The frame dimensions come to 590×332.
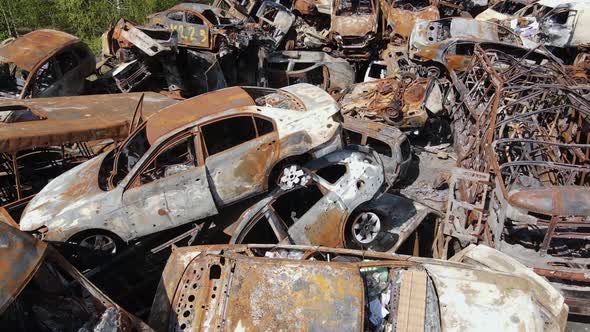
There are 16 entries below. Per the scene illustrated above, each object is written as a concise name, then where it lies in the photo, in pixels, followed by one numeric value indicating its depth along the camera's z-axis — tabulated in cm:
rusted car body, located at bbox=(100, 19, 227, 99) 865
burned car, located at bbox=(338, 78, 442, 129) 820
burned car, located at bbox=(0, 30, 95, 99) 855
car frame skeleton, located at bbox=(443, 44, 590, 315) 460
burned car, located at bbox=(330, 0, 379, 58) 1072
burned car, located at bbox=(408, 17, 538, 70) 894
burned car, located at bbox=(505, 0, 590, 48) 1043
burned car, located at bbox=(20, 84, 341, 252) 514
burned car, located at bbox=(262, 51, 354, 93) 1054
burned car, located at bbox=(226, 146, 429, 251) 532
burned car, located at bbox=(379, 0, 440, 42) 1094
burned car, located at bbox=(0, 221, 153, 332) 338
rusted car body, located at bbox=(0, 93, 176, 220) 610
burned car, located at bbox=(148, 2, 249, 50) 923
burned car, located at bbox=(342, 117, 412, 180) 675
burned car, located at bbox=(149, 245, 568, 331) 351
